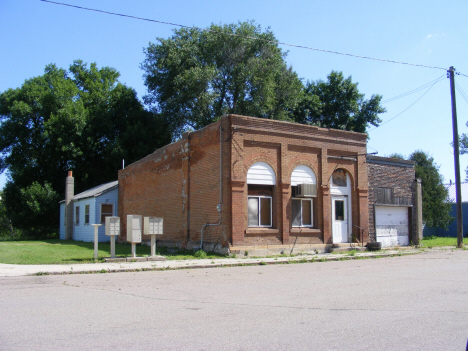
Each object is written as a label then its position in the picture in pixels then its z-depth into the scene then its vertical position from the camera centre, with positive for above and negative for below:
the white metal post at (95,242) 16.57 -1.00
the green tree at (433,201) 43.38 +1.66
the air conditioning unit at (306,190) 20.56 +1.29
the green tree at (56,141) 41.47 +7.56
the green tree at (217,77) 39.50 +13.16
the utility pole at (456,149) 25.28 +4.01
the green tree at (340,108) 45.44 +11.50
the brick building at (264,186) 19.17 +1.50
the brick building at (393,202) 24.17 +0.87
